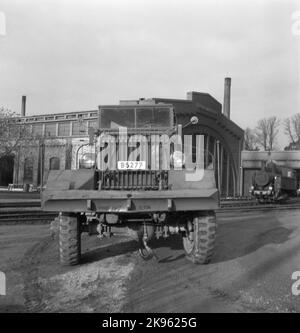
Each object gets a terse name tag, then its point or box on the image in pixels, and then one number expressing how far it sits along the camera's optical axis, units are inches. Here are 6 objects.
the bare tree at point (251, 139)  3309.5
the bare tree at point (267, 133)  3179.1
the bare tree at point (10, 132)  1073.1
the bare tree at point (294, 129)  2617.1
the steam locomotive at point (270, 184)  1284.4
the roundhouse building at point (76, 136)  1496.1
